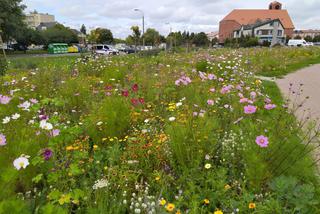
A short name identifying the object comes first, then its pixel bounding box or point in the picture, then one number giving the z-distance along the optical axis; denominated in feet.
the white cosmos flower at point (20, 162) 5.51
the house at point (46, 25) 337.00
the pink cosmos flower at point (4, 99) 8.77
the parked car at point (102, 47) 141.70
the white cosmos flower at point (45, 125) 7.05
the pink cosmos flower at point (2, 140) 6.54
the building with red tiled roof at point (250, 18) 313.32
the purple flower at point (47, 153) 6.35
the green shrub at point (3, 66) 25.14
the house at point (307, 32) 469.08
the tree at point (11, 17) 109.70
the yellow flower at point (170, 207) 5.43
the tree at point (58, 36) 220.43
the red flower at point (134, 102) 12.85
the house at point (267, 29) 259.80
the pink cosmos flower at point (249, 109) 8.47
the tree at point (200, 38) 203.82
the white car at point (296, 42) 162.47
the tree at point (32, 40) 177.92
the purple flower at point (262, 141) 6.94
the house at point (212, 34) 453.82
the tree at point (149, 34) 202.86
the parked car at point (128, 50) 149.85
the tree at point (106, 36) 263.25
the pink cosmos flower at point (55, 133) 7.39
